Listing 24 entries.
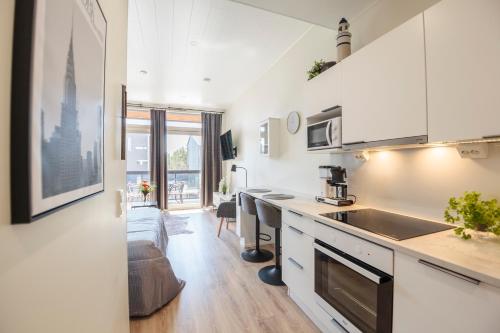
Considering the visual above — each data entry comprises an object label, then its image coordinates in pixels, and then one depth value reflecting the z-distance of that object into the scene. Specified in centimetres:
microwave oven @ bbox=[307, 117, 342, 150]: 188
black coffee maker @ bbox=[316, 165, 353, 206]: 205
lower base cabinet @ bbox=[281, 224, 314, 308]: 179
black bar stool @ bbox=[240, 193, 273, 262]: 274
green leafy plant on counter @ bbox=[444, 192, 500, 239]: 108
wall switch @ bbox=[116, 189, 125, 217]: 113
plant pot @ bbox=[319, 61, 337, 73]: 204
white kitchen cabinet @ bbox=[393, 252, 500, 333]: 83
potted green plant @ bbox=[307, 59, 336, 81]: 207
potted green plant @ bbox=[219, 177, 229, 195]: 515
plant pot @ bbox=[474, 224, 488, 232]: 111
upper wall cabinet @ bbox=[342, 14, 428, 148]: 128
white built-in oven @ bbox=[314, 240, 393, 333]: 118
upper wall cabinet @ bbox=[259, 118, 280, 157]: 331
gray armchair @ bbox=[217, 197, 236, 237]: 364
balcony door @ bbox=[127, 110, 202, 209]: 574
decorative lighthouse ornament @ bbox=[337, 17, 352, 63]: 190
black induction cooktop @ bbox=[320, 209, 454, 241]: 126
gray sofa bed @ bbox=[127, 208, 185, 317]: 188
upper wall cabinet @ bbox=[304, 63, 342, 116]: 187
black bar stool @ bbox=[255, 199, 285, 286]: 231
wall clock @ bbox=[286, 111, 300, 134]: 288
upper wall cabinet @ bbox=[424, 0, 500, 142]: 99
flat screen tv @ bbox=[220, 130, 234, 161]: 525
